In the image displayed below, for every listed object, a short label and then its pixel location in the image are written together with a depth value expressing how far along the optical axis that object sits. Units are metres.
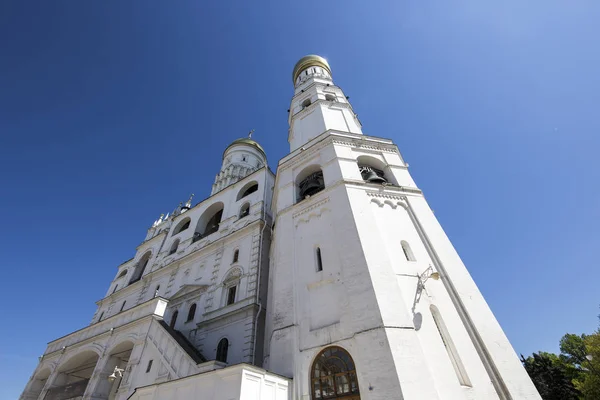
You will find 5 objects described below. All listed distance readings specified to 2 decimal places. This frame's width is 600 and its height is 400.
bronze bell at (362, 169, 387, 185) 16.03
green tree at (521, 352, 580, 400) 32.78
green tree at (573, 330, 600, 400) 22.25
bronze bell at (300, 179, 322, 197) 17.58
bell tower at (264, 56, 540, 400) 9.02
